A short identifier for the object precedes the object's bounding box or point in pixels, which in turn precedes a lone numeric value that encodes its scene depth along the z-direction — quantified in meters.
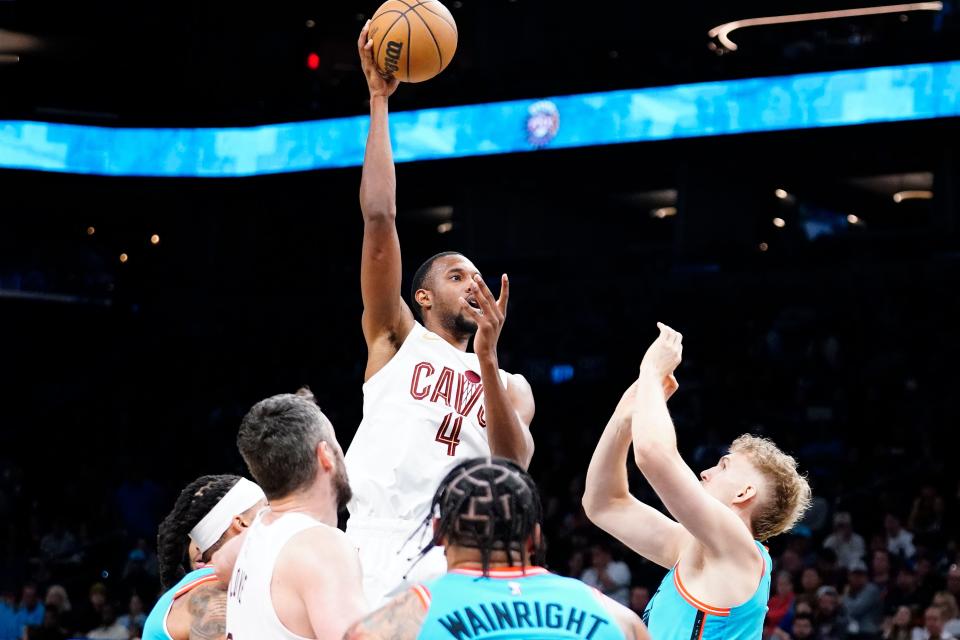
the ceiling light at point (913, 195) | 19.62
